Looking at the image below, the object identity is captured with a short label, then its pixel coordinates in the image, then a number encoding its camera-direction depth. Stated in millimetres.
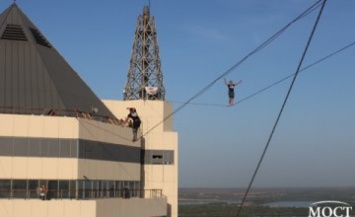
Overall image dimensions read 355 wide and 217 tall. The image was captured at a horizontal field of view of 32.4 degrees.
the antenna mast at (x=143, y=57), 68250
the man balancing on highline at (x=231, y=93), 33528
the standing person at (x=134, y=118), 40800
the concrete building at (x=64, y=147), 41625
